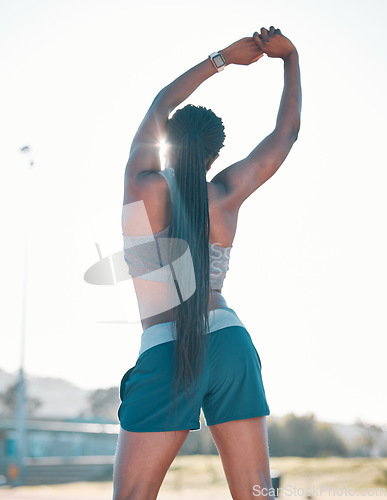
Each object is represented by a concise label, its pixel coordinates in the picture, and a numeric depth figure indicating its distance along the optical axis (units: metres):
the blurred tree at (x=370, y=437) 31.17
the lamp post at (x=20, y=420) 21.62
